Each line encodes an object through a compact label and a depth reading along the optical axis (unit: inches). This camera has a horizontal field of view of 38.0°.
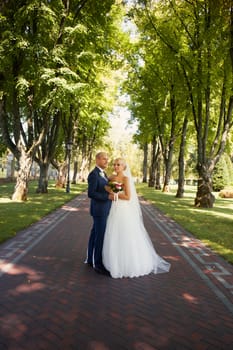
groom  259.3
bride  255.1
